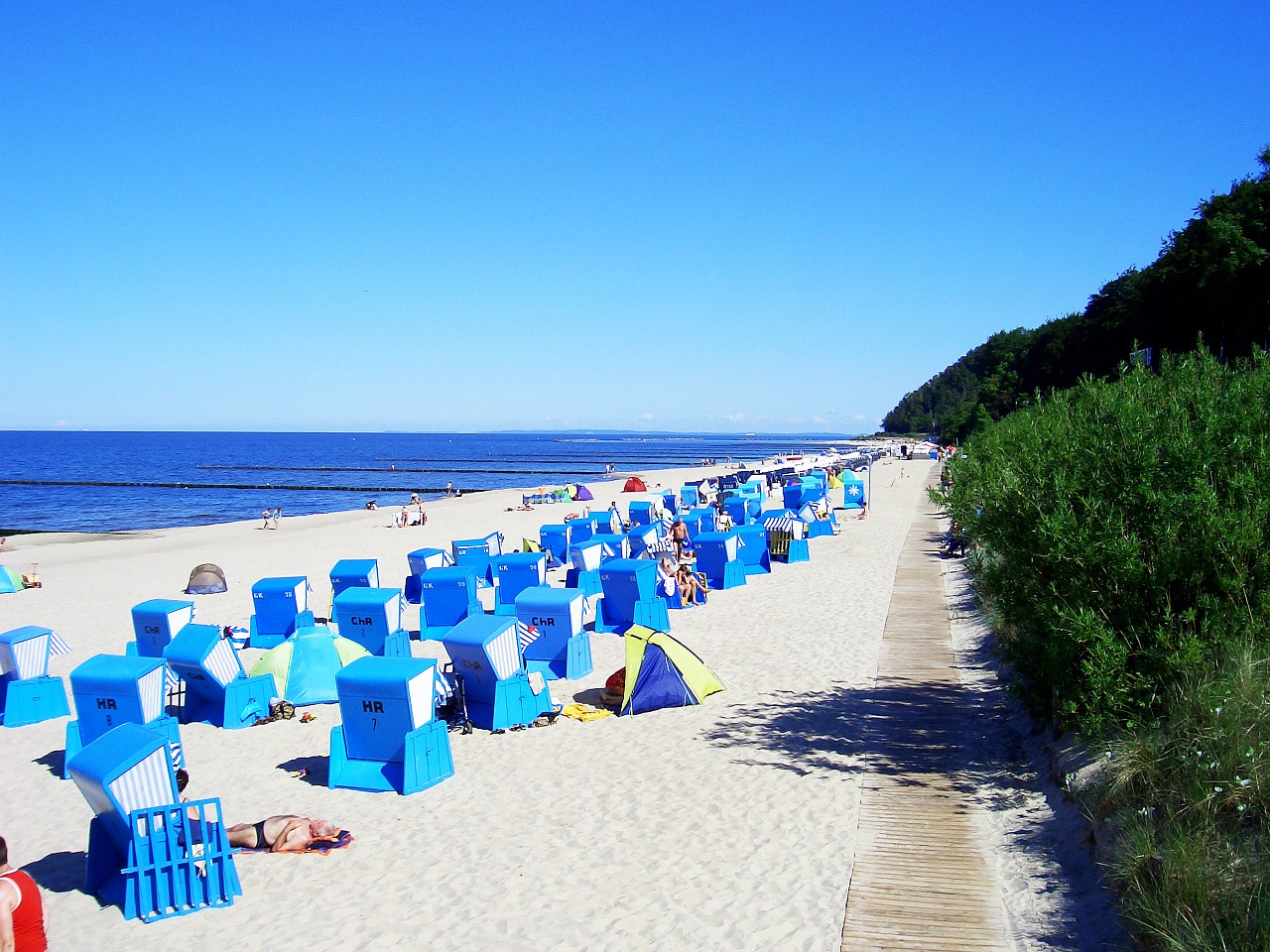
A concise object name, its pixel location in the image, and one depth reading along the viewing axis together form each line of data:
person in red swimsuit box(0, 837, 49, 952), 5.18
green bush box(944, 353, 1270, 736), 6.37
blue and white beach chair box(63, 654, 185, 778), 9.16
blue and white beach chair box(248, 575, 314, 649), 15.03
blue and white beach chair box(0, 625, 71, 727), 10.88
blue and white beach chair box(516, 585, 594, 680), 12.24
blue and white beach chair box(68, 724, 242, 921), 6.27
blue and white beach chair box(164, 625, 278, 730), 10.45
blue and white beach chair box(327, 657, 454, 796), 8.38
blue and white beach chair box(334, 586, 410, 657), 13.08
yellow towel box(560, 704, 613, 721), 10.35
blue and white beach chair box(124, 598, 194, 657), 12.36
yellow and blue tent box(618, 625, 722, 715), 10.59
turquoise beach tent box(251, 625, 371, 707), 11.20
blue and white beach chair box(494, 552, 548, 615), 16.23
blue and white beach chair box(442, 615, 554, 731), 9.90
